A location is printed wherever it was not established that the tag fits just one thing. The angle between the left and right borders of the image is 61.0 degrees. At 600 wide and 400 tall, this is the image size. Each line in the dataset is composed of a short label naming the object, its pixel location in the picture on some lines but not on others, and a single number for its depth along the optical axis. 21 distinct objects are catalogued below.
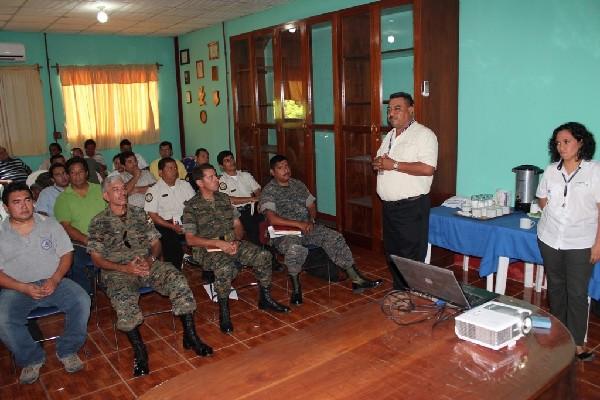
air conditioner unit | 7.35
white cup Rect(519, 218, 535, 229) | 3.67
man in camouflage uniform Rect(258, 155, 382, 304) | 4.12
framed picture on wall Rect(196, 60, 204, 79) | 8.39
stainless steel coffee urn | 4.05
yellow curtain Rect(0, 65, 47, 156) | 7.59
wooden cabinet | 4.50
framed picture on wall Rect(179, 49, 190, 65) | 8.70
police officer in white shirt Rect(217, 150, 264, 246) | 5.07
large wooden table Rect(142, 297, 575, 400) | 1.62
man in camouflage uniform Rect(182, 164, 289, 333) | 3.73
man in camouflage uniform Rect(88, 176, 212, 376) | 3.27
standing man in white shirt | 3.51
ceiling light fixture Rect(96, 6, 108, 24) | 5.60
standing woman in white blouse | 2.81
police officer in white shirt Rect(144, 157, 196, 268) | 4.55
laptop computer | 2.07
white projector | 1.82
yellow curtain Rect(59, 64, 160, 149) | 8.12
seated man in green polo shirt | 3.93
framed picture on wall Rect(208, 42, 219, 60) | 7.91
